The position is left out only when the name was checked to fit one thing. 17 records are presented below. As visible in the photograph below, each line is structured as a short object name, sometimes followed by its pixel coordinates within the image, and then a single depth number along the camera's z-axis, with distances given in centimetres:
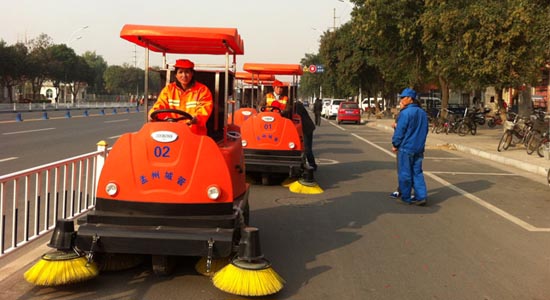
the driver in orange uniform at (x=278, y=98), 1235
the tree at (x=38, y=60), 6141
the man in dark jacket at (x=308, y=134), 1202
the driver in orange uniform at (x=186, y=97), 566
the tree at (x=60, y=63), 6838
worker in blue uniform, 878
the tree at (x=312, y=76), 7361
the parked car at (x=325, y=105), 4910
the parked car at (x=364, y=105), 6030
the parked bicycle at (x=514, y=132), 1744
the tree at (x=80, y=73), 7876
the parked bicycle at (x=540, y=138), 1593
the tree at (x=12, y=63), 5653
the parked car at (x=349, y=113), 3788
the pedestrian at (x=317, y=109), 3222
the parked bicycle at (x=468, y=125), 2538
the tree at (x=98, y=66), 11675
